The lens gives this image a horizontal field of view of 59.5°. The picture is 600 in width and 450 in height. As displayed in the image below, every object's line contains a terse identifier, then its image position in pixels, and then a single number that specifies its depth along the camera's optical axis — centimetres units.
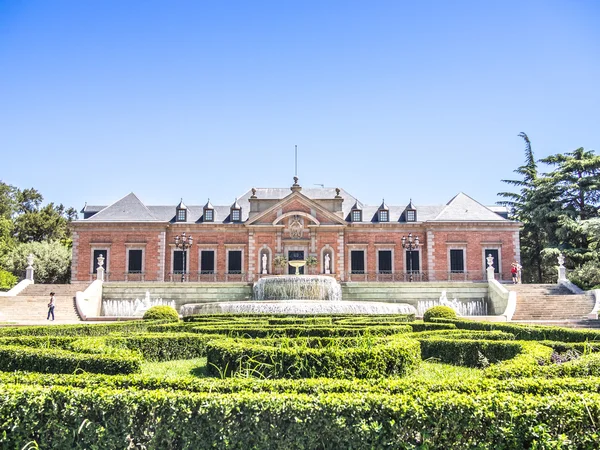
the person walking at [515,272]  3161
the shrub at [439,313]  1806
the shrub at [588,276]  2678
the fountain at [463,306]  2580
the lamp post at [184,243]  3131
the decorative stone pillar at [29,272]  2793
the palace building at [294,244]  3403
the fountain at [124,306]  2612
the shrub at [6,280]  3036
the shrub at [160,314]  1842
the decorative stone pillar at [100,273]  2901
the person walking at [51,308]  2142
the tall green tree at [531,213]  3534
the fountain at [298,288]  2350
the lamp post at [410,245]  3146
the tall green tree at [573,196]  3266
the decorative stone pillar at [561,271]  2740
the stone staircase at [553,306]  2212
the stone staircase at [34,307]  2256
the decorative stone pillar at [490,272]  2841
